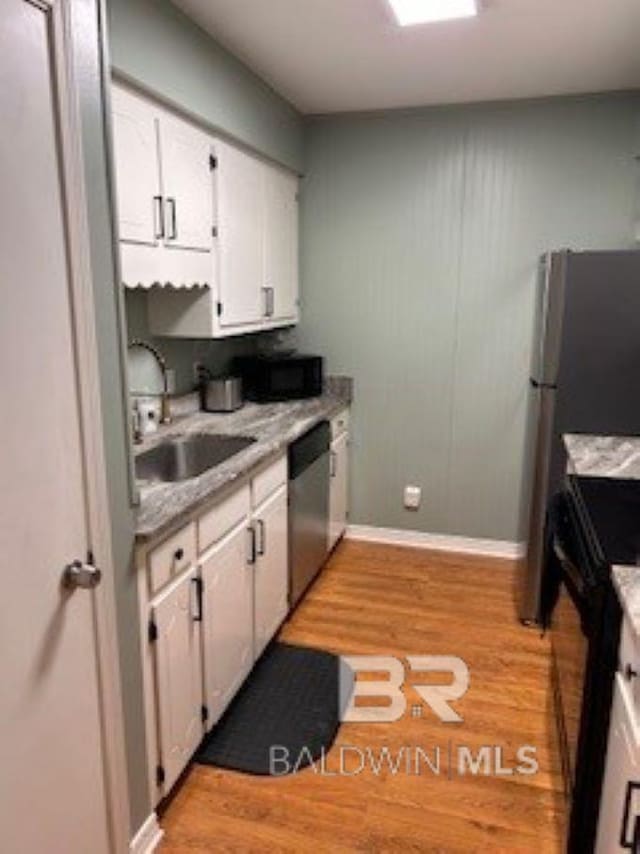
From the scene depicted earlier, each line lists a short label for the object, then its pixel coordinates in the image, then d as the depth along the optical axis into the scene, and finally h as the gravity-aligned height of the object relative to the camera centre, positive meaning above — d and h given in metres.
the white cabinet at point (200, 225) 1.99 +0.30
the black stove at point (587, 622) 1.46 -0.79
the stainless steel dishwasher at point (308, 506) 2.81 -0.97
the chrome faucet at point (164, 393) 2.50 -0.39
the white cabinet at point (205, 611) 1.71 -0.99
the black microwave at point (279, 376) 3.28 -0.39
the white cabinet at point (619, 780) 1.17 -0.95
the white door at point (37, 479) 1.10 -0.34
